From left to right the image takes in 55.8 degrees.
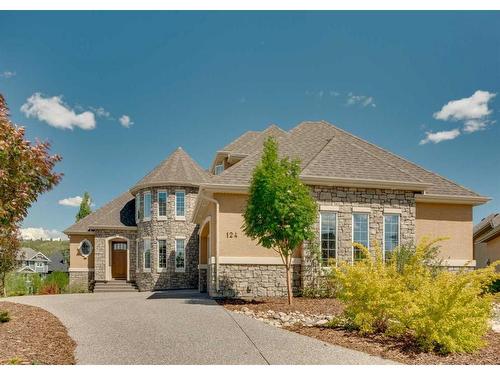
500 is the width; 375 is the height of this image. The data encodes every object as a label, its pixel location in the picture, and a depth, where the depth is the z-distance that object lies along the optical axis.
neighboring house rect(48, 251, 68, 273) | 53.68
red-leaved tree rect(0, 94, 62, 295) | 7.23
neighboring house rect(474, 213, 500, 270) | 22.78
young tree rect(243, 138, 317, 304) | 12.11
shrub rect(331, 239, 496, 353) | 7.42
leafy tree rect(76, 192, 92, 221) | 30.16
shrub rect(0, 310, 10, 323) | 10.15
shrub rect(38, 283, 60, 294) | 20.66
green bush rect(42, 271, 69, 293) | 21.41
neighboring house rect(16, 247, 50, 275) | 72.91
